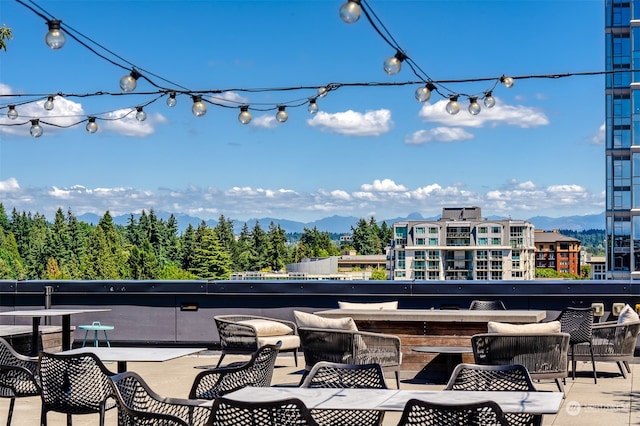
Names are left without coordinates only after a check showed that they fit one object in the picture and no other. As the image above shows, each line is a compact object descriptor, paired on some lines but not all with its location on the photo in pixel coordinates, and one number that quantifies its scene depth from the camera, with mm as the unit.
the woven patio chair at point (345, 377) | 5368
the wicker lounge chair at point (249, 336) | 10195
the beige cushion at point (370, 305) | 11227
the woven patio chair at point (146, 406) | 4508
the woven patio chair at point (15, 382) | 6339
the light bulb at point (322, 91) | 12859
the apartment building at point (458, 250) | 166875
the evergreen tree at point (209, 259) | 134500
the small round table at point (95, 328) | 11293
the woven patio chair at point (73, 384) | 5836
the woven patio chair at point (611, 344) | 9664
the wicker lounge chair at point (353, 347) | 8594
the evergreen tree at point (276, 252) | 155750
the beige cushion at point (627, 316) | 9945
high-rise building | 64250
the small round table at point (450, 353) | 9219
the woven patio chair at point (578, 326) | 9609
